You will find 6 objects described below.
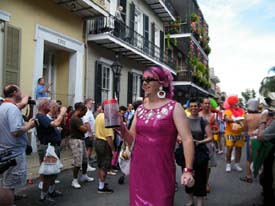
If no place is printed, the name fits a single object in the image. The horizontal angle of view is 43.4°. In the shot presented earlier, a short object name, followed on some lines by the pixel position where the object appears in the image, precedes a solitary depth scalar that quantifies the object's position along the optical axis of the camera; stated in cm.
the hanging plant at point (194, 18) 2753
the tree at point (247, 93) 7893
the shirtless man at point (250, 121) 729
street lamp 1340
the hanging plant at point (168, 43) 2468
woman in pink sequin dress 300
